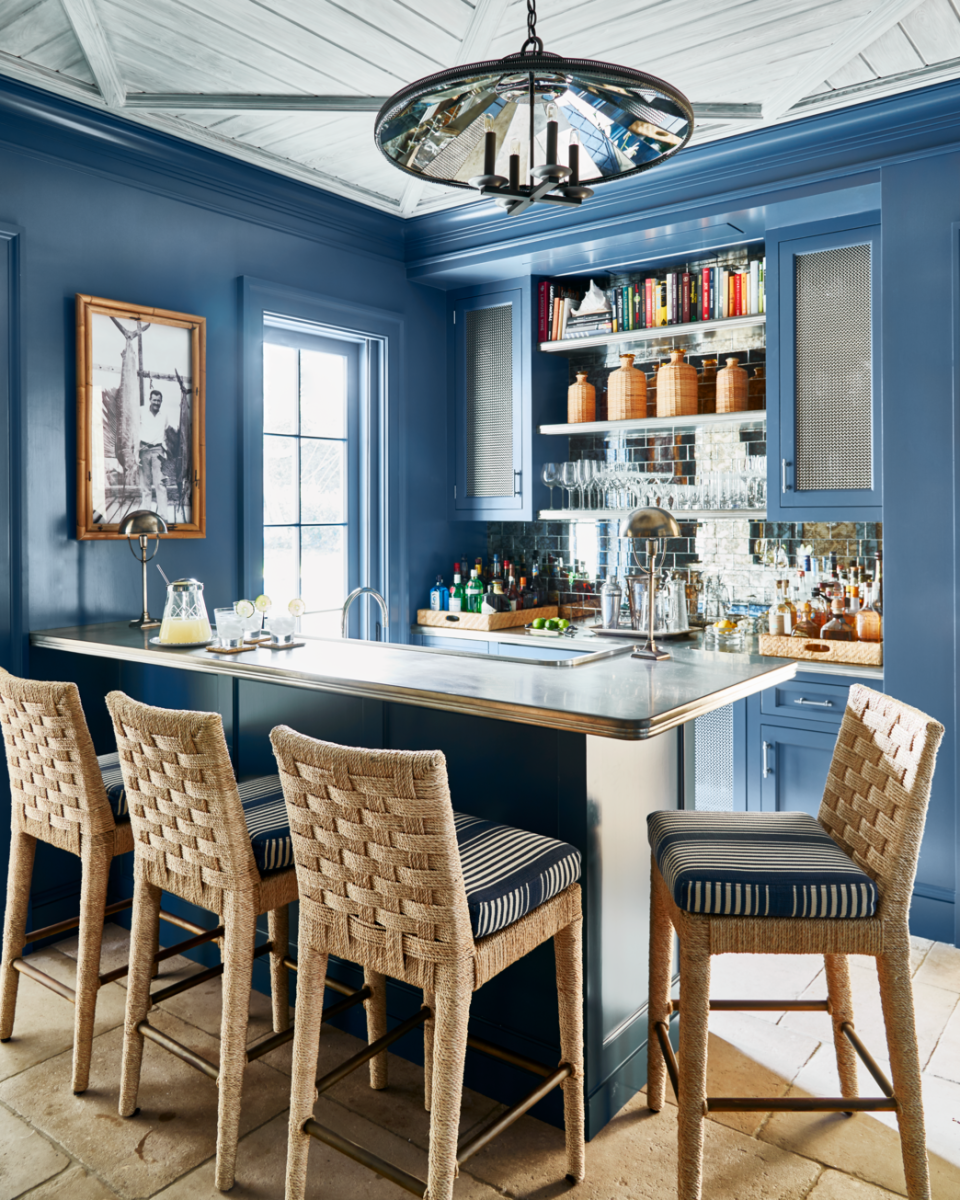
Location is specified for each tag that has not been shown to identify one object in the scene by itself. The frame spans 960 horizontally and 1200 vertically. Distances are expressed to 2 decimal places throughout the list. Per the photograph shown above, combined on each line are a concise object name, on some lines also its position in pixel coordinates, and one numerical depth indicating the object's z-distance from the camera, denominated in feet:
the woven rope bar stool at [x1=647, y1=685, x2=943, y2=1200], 5.75
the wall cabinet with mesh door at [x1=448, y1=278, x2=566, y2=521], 14.89
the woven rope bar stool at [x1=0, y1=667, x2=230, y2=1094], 7.48
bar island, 6.74
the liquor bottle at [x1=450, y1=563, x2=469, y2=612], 15.39
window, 13.65
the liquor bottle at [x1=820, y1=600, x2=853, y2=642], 11.87
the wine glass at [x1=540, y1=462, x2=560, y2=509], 14.84
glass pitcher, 9.29
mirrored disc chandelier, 5.61
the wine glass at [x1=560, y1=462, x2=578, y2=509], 14.58
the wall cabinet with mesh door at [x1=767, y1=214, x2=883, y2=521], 11.34
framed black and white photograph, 10.74
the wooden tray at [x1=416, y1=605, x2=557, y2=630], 14.74
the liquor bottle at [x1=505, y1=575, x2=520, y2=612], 15.51
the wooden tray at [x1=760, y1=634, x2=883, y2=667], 11.17
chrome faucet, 10.42
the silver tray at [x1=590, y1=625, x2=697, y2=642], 12.67
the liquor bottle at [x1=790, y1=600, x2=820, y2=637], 12.37
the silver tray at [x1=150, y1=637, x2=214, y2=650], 9.13
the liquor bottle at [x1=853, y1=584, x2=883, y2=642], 11.71
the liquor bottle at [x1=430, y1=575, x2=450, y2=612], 15.52
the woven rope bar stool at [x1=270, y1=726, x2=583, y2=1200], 5.34
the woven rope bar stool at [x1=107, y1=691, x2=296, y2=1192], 6.38
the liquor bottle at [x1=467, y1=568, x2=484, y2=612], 15.39
